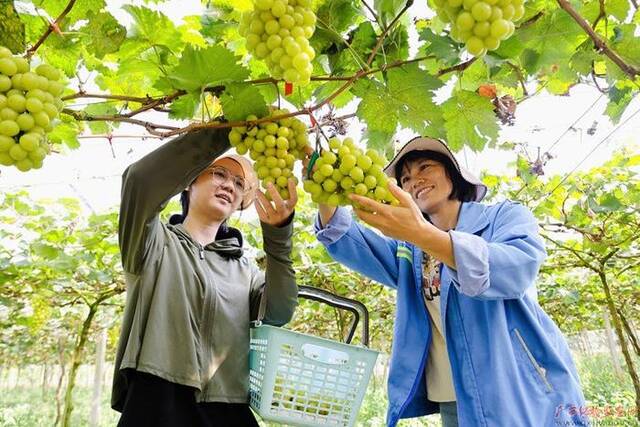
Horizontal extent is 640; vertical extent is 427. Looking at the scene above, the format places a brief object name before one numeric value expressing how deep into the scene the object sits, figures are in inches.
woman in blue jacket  65.2
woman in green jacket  56.0
